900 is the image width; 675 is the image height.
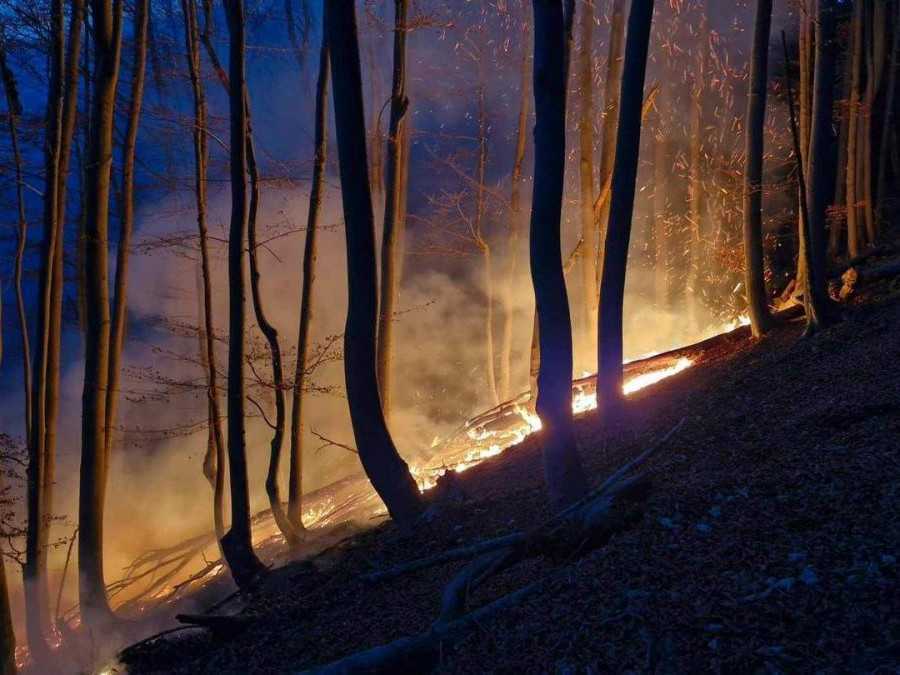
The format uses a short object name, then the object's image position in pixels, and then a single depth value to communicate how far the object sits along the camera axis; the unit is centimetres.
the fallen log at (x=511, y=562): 365
